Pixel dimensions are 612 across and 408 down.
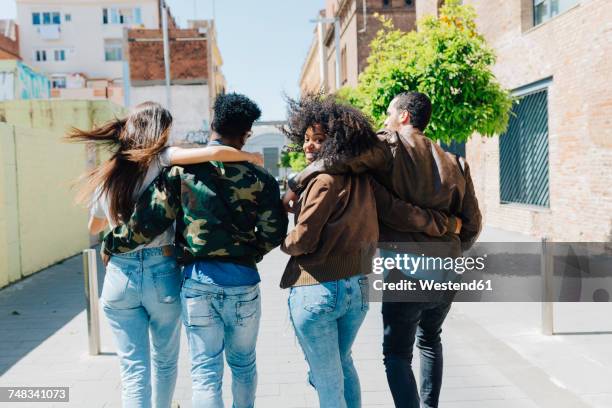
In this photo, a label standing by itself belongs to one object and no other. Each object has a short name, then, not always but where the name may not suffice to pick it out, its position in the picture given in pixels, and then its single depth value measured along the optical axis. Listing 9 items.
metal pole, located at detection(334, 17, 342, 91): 25.39
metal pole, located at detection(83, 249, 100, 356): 5.30
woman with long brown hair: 2.99
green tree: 8.48
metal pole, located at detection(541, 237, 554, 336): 5.52
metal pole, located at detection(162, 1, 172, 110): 35.09
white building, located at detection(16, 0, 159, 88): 56.81
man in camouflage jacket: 2.83
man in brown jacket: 2.92
